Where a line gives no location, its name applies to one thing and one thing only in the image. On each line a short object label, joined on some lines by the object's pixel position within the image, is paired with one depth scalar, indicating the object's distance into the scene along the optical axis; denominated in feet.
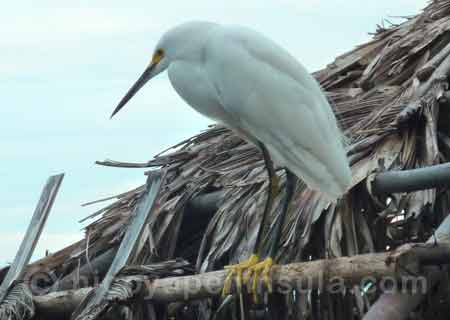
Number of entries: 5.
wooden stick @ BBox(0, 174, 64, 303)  31.50
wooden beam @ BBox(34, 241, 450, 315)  19.10
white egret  27.09
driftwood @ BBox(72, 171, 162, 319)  27.14
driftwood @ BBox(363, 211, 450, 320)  19.61
